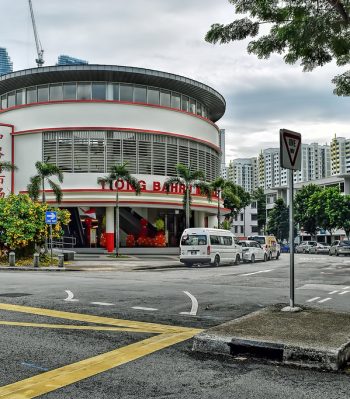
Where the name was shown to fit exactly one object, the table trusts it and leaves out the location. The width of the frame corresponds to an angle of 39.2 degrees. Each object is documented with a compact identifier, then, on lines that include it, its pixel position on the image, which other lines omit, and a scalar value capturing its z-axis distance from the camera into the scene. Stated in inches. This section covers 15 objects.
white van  1131.9
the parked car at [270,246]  1543.6
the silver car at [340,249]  1920.2
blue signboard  1067.3
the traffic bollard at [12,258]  1046.4
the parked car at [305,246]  2412.9
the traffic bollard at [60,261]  1024.7
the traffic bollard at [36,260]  1025.5
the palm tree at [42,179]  1350.9
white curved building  1644.9
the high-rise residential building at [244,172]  7623.0
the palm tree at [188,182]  1536.7
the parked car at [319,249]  2321.6
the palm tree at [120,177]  1494.8
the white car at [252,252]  1369.3
